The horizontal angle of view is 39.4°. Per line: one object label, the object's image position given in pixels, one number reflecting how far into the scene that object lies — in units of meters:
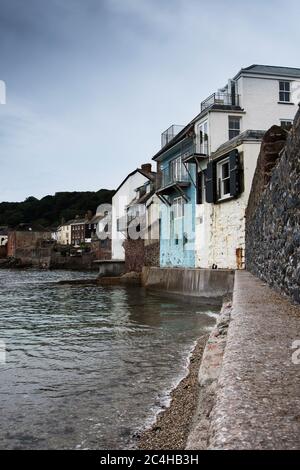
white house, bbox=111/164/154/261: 41.72
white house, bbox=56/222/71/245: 112.88
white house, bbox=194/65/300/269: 19.47
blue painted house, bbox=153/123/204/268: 25.13
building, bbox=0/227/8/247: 121.56
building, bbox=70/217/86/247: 106.81
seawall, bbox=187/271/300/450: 1.74
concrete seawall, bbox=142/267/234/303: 17.77
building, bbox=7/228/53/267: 88.44
